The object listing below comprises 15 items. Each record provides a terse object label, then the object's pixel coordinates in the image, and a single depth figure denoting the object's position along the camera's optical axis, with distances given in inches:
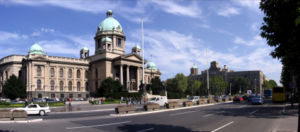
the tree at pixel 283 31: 377.2
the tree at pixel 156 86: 3491.6
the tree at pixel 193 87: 4864.7
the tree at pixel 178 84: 4286.4
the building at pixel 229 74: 6287.4
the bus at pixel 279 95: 1768.0
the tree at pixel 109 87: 2792.8
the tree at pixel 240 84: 5172.2
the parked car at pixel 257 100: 1558.8
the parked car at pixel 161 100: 1658.5
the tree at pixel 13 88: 2596.0
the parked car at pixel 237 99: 2172.0
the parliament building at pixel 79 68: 3075.8
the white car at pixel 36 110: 1096.8
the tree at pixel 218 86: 4277.8
